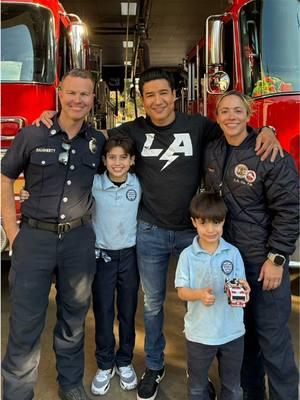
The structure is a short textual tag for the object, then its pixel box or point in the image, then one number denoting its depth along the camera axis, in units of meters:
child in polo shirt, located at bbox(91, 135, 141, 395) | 2.72
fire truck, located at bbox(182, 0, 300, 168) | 3.90
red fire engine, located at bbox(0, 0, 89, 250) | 4.03
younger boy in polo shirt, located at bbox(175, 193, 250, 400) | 2.24
